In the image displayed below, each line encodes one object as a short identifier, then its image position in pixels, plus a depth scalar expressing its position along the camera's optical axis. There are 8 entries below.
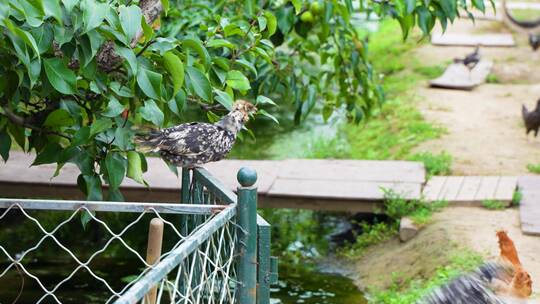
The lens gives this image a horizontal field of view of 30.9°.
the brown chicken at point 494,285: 3.17
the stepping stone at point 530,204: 7.07
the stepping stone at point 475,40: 16.23
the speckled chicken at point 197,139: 4.73
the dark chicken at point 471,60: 13.48
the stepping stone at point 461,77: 13.17
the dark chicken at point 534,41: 15.20
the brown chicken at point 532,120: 10.02
